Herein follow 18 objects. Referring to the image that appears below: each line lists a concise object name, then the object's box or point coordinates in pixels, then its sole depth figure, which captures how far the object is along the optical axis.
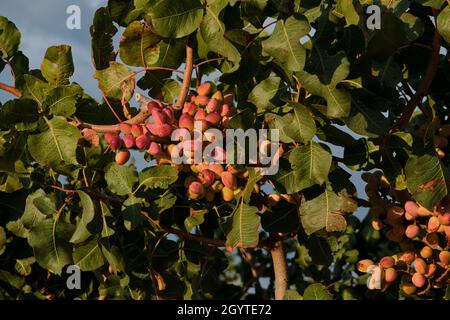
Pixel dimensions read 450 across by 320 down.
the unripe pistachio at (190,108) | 1.67
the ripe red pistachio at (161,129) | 1.63
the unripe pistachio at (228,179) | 1.65
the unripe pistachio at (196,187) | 1.68
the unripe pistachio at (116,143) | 1.66
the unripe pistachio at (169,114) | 1.65
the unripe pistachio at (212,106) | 1.66
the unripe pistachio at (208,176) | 1.66
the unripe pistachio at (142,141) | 1.63
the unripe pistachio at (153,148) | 1.66
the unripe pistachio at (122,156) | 1.68
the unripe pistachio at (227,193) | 1.69
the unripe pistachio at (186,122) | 1.64
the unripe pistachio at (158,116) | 1.63
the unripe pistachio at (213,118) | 1.63
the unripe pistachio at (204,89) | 1.72
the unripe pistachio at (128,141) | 1.64
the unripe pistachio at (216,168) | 1.65
